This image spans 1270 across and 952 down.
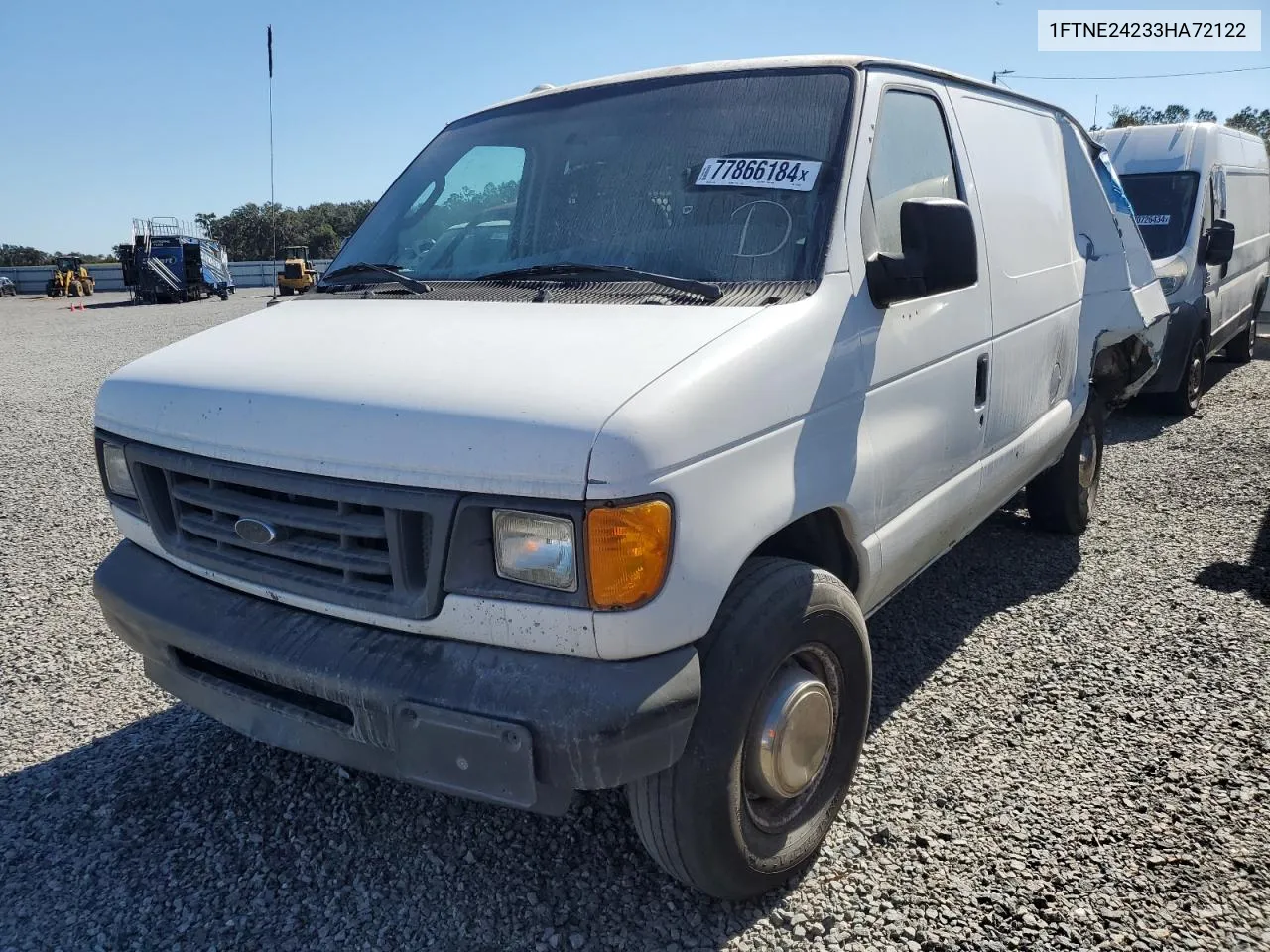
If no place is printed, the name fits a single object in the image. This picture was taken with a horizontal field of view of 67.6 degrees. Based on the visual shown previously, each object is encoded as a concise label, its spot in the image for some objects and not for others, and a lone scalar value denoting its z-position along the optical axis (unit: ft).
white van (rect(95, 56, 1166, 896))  6.55
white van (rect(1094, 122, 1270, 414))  26.18
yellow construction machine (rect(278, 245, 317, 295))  117.29
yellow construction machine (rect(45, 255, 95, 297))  131.13
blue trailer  104.06
